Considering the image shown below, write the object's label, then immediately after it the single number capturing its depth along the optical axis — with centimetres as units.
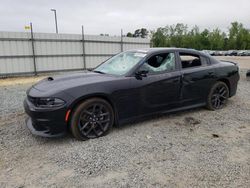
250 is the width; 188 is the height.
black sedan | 323
